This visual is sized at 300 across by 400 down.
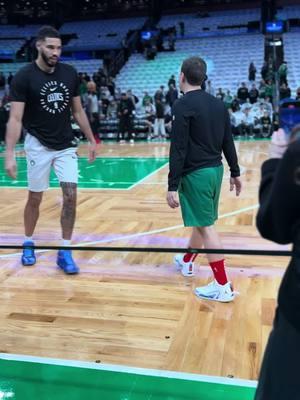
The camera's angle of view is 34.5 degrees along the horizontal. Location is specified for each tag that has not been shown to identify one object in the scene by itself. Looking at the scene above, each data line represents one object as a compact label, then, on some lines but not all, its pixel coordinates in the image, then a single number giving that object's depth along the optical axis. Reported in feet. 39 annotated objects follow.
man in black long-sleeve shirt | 9.85
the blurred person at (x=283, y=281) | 3.63
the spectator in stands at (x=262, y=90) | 56.03
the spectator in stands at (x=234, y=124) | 54.24
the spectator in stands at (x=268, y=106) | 52.65
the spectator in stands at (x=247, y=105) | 54.75
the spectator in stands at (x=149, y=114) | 56.08
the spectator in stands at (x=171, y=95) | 55.77
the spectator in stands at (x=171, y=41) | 80.24
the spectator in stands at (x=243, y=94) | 56.75
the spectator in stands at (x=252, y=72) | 65.16
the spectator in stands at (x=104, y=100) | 59.82
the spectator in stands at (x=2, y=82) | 68.33
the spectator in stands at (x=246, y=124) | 53.93
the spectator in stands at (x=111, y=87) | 64.28
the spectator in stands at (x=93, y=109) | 54.08
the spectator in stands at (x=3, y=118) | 51.03
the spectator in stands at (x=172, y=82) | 60.26
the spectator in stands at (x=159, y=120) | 52.54
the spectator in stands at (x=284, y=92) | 49.85
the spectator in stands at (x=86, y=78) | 64.93
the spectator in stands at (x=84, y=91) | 55.06
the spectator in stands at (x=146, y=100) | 57.73
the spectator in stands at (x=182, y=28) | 87.15
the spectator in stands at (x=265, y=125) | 52.08
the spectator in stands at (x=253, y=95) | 56.44
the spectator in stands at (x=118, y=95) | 59.53
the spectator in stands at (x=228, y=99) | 54.75
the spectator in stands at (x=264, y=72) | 61.82
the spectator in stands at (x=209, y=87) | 56.90
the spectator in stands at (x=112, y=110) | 58.90
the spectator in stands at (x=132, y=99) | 54.70
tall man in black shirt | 11.80
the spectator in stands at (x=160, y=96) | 53.98
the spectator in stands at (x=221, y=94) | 54.80
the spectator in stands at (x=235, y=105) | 55.01
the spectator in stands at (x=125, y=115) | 53.72
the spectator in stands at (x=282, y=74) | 57.90
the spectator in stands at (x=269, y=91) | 55.31
